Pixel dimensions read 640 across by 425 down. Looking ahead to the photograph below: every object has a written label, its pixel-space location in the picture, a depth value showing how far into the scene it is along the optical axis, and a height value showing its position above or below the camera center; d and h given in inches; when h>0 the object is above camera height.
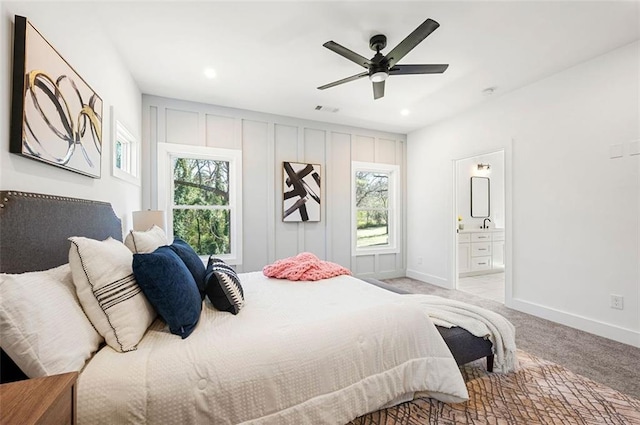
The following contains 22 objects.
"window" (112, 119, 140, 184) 104.4 +25.9
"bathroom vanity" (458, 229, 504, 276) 208.5 -29.7
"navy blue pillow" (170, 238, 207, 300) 71.3 -13.1
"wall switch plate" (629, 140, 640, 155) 97.2 +23.3
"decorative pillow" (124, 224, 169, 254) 71.2 -7.5
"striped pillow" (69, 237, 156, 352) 46.6 -13.9
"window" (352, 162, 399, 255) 192.5 +4.9
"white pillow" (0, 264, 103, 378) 34.4 -15.3
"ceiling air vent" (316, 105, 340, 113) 155.3 +59.8
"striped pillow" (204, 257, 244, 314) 65.9 -18.8
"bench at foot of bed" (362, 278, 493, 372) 68.2 -33.0
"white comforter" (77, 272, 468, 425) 40.8 -26.5
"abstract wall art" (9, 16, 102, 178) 48.1 +22.1
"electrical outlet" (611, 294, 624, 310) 100.8 -32.4
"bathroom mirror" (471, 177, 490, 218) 231.8 +14.1
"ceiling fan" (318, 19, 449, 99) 83.2 +49.0
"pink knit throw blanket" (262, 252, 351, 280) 99.9 -20.9
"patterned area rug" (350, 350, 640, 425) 60.1 -44.7
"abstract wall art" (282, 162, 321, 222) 166.2 +13.5
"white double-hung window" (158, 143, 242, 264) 145.6 +8.7
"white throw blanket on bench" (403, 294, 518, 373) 70.4 -28.2
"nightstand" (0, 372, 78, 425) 24.3 -17.6
